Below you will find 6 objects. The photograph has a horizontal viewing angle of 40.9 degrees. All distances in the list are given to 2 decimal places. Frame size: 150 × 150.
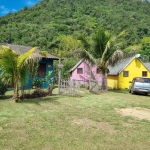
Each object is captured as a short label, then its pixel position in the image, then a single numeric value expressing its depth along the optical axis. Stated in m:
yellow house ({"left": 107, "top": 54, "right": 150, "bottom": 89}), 22.34
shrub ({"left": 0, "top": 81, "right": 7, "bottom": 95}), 11.59
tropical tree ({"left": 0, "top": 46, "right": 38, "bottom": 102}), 9.95
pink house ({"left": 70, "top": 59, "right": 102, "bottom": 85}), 23.57
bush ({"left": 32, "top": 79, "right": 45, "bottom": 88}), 12.80
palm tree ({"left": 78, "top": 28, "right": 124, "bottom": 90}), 18.18
